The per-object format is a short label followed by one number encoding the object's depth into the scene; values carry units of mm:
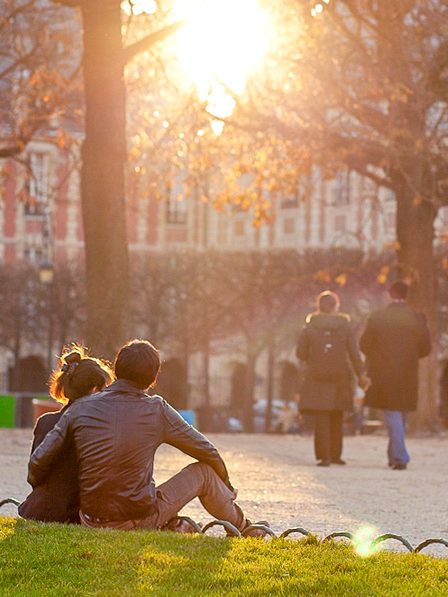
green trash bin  33969
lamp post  41125
